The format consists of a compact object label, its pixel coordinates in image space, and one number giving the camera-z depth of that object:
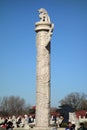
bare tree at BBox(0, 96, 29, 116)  54.20
